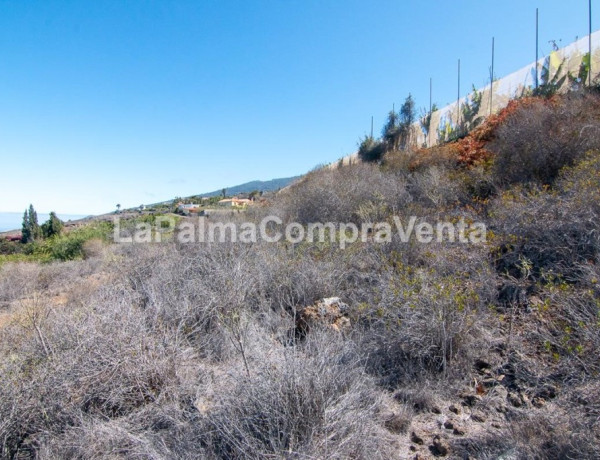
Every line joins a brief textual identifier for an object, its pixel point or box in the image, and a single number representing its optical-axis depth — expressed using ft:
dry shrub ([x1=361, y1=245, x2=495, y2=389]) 9.20
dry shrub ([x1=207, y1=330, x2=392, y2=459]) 5.99
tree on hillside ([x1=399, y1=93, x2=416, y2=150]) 61.98
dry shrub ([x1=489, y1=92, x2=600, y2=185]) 21.13
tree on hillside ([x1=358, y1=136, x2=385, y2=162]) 64.03
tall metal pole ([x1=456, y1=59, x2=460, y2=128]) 54.05
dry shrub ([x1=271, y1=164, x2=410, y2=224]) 27.86
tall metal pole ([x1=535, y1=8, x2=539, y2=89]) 46.15
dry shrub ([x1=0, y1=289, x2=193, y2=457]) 6.87
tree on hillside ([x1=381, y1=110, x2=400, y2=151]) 62.85
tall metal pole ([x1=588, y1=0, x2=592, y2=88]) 38.94
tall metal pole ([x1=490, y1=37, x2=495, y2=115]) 51.78
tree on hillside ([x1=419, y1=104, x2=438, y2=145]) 60.16
